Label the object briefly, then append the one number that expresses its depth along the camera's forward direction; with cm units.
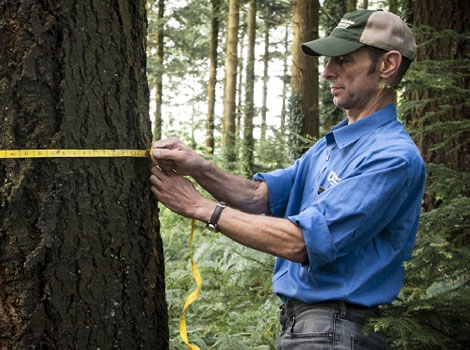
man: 212
